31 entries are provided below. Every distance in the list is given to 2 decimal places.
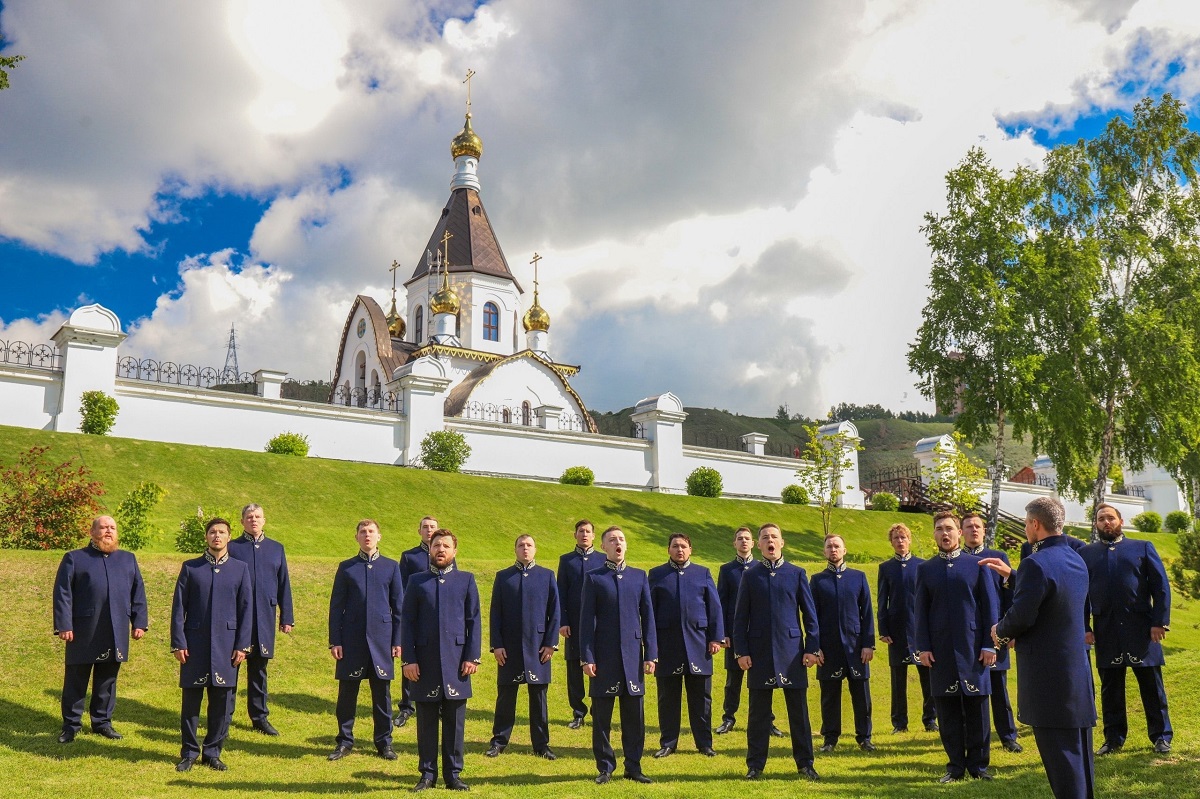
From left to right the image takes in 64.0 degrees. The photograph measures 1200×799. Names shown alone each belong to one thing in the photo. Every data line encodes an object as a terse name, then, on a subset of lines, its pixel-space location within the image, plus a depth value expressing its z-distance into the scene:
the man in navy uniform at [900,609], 9.68
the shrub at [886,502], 33.75
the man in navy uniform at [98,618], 8.63
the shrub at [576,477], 28.84
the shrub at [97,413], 22.30
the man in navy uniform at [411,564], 9.94
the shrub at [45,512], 13.63
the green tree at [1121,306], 24.89
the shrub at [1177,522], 38.09
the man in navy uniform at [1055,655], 5.93
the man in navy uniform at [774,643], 7.99
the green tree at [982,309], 25.59
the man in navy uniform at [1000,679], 8.64
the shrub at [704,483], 30.94
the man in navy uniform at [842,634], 9.44
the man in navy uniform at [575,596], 9.99
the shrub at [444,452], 26.30
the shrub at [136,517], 14.86
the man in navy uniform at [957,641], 7.74
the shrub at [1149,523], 37.81
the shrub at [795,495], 32.78
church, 41.31
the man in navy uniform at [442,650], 7.58
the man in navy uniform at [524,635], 8.95
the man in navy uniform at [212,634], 8.12
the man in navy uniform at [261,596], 9.24
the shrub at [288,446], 24.75
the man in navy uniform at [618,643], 8.03
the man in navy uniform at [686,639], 9.02
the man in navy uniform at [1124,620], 8.20
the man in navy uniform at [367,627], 8.85
